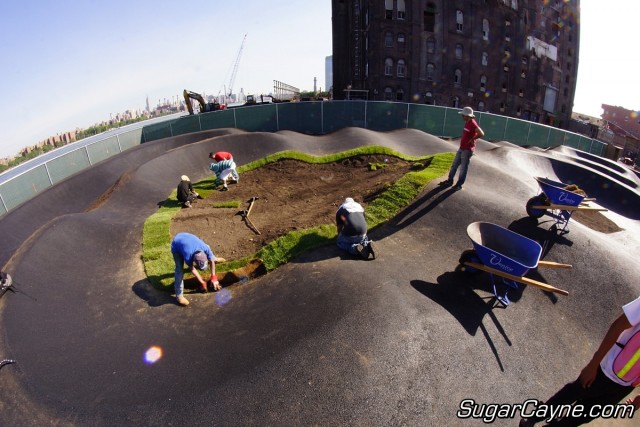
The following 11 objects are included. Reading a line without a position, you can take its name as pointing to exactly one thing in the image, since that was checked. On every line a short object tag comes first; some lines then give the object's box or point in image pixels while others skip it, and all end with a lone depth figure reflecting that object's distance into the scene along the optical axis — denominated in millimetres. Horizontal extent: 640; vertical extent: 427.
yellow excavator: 32206
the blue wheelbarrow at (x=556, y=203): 9102
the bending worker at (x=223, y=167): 15773
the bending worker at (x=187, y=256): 7449
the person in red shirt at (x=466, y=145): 9844
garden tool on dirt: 11293
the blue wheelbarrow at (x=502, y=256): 6415
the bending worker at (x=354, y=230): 8039
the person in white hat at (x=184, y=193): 13898
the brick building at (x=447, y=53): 44562
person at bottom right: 3551
